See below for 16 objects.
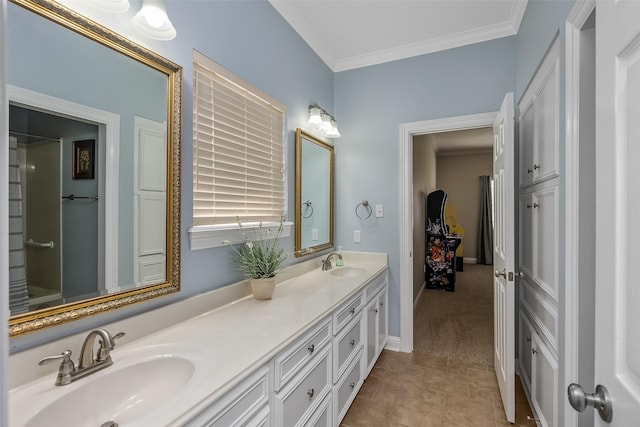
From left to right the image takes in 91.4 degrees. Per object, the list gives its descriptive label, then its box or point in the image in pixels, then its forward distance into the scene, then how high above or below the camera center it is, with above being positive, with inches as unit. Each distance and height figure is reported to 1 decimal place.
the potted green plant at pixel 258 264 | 66.5 -11.1
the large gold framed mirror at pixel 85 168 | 35.4 +6.0
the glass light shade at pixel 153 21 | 44.5 +28.2
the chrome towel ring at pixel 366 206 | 114.1 +2.6
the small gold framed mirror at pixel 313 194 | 93.7 +6.4
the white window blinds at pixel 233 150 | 60.9 +14.4
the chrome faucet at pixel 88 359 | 35.3 -17.7
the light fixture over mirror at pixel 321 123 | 99.3 +29.4
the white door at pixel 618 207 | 22.3 +0.5
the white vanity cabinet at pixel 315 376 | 38.7 -27.2
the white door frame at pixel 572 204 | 46.7 +1.5
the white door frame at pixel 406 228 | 108.8 -5.2
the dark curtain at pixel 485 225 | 278.2 -10.3
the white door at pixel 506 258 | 71.6 -10.9
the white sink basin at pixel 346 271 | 102.1 -19.3
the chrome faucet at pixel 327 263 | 102.1 -16.6
